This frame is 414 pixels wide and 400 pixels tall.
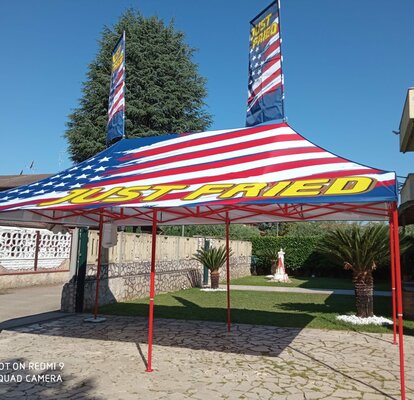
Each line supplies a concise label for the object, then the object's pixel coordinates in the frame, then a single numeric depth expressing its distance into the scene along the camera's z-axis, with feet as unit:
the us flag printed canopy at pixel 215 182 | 15.94
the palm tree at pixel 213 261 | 54.13
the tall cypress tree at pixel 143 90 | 80.23
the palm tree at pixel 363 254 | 30.48
